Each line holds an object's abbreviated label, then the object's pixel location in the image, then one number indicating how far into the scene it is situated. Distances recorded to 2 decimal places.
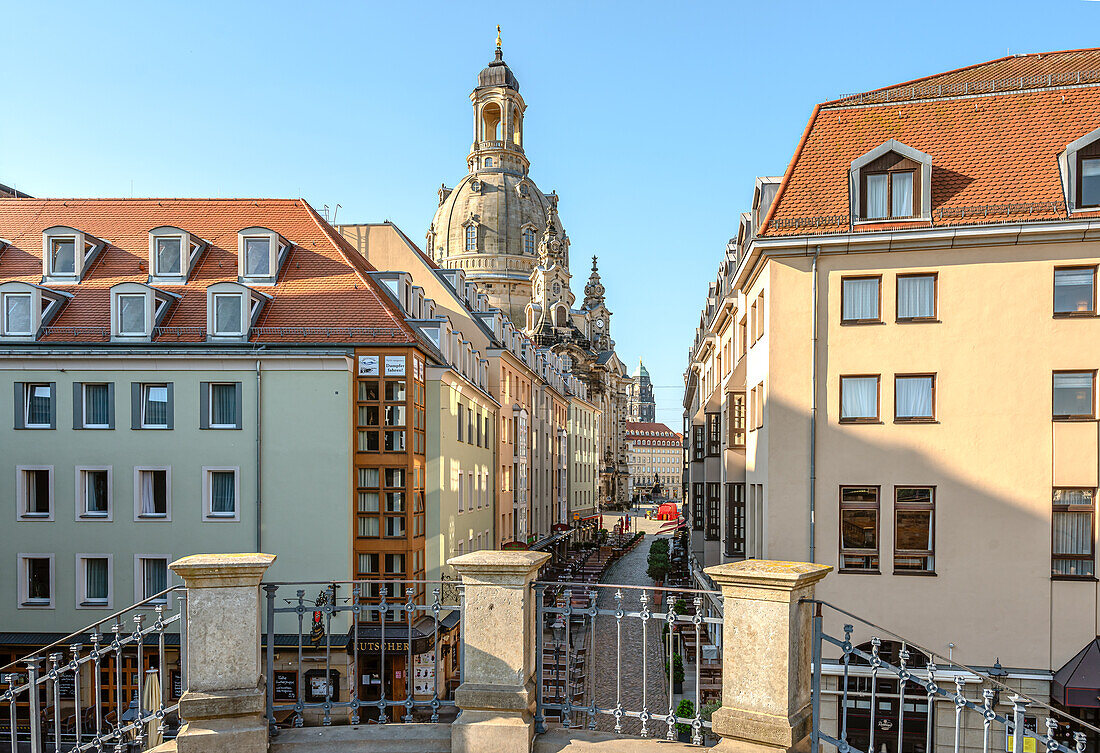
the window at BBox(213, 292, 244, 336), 24.69
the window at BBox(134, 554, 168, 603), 24.00
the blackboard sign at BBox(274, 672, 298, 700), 21.64
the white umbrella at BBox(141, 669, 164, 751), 8.69
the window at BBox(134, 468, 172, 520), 24.28
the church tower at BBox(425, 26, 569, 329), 112.44
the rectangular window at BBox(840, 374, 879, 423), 20.14
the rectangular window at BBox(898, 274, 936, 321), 19.91
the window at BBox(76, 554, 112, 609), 24.05
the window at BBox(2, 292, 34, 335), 24.98
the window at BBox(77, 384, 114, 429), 24.48
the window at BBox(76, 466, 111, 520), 24.28
